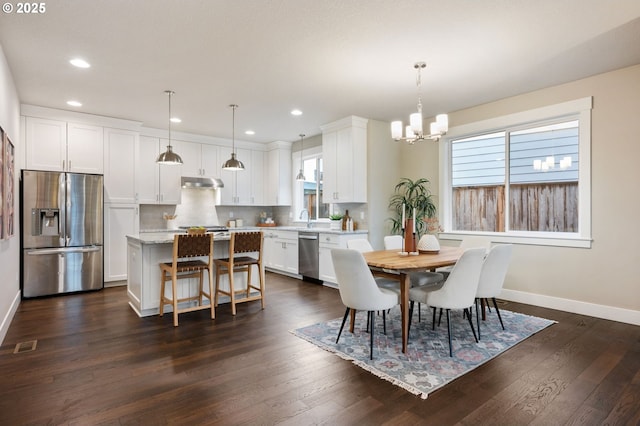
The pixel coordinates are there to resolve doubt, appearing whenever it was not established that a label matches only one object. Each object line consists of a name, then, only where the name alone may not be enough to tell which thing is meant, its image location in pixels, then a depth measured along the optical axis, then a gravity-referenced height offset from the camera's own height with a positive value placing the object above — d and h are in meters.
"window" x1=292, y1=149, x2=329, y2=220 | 6.86 +0.43
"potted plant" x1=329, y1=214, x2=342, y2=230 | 5.84 -0.17
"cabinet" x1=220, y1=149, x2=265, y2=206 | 7.02 +0.61
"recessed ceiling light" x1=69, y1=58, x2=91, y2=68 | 3.40 +1.48
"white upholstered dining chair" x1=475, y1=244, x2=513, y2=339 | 3.15 -0.56
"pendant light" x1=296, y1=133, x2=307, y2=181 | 6.62 +0.73
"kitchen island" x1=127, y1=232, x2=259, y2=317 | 3.84 -0.73
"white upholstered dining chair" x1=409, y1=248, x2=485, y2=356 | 2.76 -0.62
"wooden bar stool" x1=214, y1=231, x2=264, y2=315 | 4.03 -0.62
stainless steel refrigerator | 4.66 -0.32
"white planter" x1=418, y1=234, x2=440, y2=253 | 3.62 -0.35
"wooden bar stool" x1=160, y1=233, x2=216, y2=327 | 3.64 -0.61
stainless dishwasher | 5.67 -0.75
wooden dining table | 2.80 -0.44
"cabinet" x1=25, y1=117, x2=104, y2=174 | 4.90 +0.95
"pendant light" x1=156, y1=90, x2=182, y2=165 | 4.40 +0.67
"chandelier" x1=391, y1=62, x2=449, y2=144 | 3.24 +0.81
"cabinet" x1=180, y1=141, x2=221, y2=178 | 6.50 +1.00
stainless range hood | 6.21 +0.52
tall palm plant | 5.39 +0.17
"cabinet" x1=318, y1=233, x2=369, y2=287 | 5.29 -0.61
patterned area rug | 2.46 -1.16
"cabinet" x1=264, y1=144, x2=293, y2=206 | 7.28 +0.73
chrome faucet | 6.95 -0.04
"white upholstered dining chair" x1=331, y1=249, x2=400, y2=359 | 2.71 -0.60
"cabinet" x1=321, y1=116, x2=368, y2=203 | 5.43 +0.84
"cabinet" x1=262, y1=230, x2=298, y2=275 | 6.13 -0.75
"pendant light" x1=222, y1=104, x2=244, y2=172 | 4.93 +0.67
